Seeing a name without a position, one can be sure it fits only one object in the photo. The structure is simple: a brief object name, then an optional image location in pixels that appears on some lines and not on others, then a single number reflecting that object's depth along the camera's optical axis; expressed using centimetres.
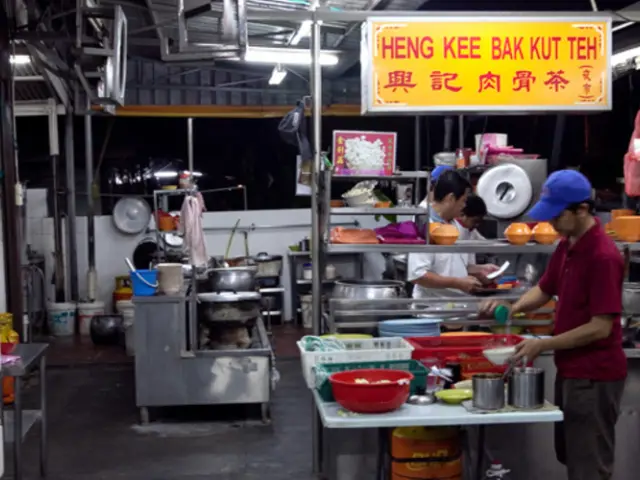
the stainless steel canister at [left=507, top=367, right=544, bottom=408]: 296
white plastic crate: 325
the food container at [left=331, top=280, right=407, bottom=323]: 414
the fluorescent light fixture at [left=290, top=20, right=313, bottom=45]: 734
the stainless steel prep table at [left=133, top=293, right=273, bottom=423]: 576
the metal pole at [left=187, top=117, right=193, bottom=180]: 984
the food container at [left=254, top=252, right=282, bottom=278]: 991
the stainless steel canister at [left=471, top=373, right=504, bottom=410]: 293
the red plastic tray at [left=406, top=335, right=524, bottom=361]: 349
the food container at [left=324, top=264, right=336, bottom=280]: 962
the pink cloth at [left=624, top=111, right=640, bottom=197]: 450
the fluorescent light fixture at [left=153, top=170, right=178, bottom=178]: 998
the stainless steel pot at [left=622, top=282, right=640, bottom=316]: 413
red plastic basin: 286
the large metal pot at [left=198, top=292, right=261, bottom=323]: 592
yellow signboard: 415
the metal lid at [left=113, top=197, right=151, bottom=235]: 994
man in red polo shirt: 308
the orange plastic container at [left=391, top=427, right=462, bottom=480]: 323
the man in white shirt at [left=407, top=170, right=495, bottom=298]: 438
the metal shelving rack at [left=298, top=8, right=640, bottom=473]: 421
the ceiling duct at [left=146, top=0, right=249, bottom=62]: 419
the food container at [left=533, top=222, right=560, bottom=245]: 429
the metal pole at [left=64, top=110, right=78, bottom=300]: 974
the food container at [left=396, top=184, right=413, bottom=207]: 511
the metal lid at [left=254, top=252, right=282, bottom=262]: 989
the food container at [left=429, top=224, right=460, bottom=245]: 426
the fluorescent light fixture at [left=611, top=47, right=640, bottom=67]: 723
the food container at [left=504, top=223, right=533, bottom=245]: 427
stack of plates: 393
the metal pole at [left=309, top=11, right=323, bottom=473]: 448
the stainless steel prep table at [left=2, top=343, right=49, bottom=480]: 404
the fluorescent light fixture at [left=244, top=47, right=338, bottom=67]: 779
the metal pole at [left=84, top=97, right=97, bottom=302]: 983
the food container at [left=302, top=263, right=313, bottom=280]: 988
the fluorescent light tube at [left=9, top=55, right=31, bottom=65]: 832
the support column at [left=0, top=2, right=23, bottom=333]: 688
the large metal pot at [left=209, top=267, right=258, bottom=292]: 632
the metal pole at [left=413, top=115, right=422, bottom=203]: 1031
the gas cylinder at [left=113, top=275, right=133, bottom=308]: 959
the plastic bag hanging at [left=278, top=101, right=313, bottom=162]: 530
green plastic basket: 320
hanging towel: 790
